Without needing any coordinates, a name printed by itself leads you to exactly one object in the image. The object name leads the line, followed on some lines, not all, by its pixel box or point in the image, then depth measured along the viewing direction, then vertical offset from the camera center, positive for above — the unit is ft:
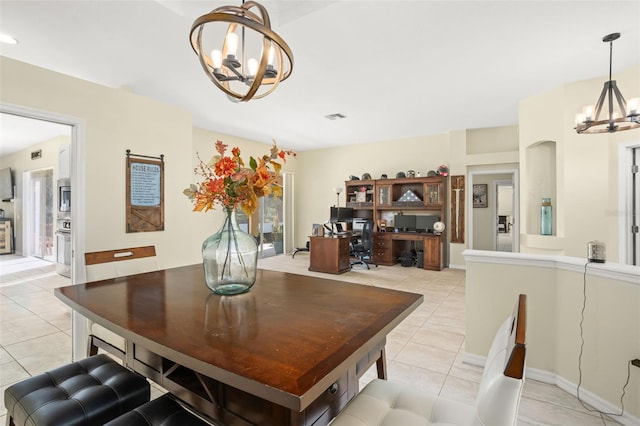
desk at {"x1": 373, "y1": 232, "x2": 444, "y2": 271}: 20.53 -2.52
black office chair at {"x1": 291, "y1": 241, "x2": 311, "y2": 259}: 26.47 -3.28
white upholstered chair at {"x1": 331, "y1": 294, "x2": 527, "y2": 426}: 2.54 -2.45
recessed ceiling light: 9.11 +5.29
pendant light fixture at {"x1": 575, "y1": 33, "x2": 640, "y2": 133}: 9.21 +3.15
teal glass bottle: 14.02 -0.23
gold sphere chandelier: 4.33 +2.66
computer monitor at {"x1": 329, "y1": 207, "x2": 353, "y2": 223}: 23.71 -0.17
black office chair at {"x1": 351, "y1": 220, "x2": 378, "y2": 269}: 20.93 -2.39
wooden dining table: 2.74 -1.41
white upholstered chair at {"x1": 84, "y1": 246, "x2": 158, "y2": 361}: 5.95 -1.40
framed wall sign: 11.17 +0.72
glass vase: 4.93 -0.77
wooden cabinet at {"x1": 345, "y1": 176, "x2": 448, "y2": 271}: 20.90 +0.36
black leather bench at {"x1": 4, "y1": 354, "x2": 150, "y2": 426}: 3.95 -2.59
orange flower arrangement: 4.69 +0.45
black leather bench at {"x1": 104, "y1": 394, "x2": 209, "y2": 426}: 3.59 -2.49
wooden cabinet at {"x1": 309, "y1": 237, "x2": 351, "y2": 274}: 19.29 -2.80
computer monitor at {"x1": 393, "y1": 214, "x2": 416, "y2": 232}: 22.53 -0.75
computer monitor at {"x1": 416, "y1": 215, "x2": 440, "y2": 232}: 21.72 -0.72
